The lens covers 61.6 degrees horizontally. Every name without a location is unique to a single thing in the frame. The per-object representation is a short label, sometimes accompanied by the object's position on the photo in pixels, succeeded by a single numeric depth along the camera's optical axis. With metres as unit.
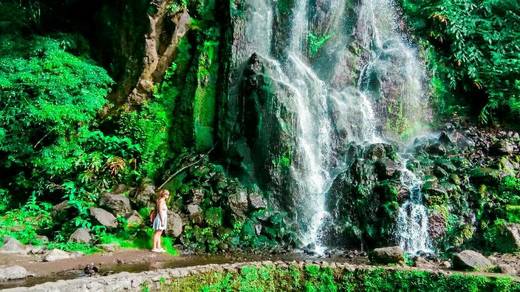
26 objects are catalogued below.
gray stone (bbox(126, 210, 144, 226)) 9.77
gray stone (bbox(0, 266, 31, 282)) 6.46
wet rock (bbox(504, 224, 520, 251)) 9.16
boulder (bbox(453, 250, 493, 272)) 6.94
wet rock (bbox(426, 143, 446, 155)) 12.23
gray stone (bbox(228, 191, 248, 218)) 10.61
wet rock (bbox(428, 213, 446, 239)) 10.05
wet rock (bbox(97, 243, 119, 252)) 8.71
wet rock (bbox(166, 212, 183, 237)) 9.68
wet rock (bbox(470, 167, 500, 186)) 10.92
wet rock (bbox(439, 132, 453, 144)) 12.76
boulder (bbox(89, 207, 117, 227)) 9.42
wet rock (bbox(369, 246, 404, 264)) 7.52
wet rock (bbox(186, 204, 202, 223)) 10.33
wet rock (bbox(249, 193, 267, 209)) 10.78
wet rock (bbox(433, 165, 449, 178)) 11.11
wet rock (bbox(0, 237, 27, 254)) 8.15
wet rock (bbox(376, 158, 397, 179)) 10.77
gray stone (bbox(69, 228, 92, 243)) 8.84
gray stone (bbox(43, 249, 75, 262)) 7.82
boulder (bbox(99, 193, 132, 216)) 10.02
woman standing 8.86
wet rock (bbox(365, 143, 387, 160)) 11.45
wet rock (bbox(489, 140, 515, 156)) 11.97
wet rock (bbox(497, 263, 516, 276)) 6.71
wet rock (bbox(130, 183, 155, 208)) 10.60
